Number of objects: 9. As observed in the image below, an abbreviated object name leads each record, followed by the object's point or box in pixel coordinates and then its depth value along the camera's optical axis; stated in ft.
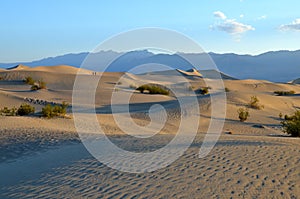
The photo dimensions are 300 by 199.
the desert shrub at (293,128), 52.51
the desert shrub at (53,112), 62.24
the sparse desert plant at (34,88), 105.60
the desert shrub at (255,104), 90.34
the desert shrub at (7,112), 64.44
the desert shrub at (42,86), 108.02
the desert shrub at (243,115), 73.87
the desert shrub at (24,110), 65.72
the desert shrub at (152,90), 115.99
